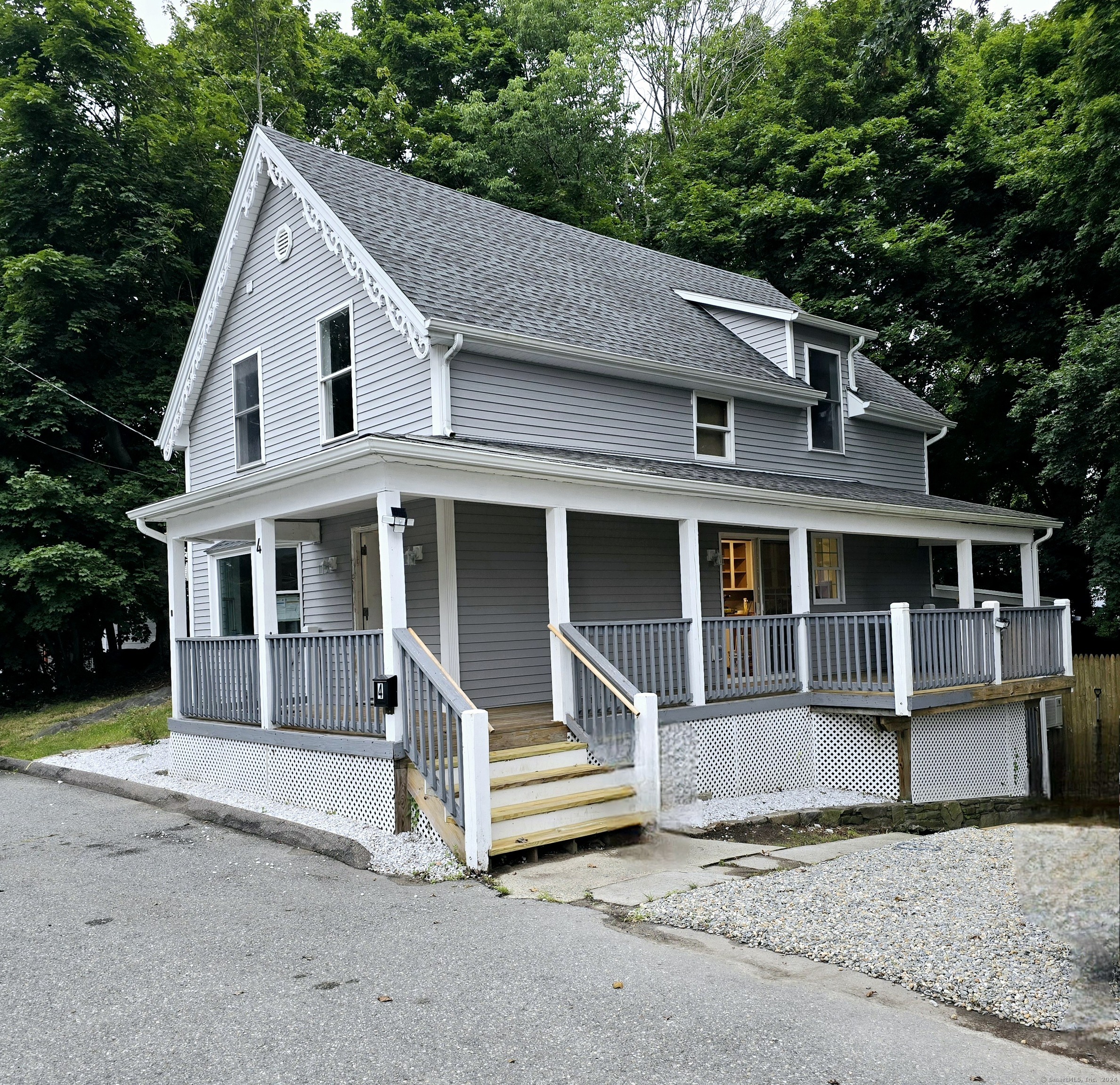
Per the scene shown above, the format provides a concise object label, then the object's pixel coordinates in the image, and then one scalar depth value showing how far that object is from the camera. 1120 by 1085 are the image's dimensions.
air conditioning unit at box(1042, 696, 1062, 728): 16.45
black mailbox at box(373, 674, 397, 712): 8.43
